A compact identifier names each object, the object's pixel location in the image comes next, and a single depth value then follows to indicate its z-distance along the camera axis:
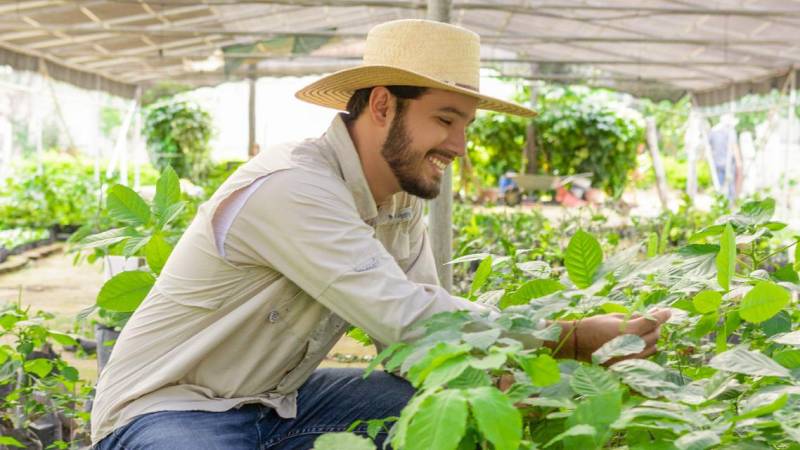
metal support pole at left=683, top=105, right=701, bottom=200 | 16.30
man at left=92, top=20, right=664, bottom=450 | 1.56
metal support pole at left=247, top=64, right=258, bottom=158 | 15.55
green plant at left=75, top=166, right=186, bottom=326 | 1.88
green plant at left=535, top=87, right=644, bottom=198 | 13.05
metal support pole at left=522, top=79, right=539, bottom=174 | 13.41
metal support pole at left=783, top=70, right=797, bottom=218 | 11.98
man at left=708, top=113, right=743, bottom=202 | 14.52
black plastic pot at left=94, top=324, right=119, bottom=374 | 3.00
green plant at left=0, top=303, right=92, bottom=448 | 2.20
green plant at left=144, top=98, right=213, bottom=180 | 15.24
